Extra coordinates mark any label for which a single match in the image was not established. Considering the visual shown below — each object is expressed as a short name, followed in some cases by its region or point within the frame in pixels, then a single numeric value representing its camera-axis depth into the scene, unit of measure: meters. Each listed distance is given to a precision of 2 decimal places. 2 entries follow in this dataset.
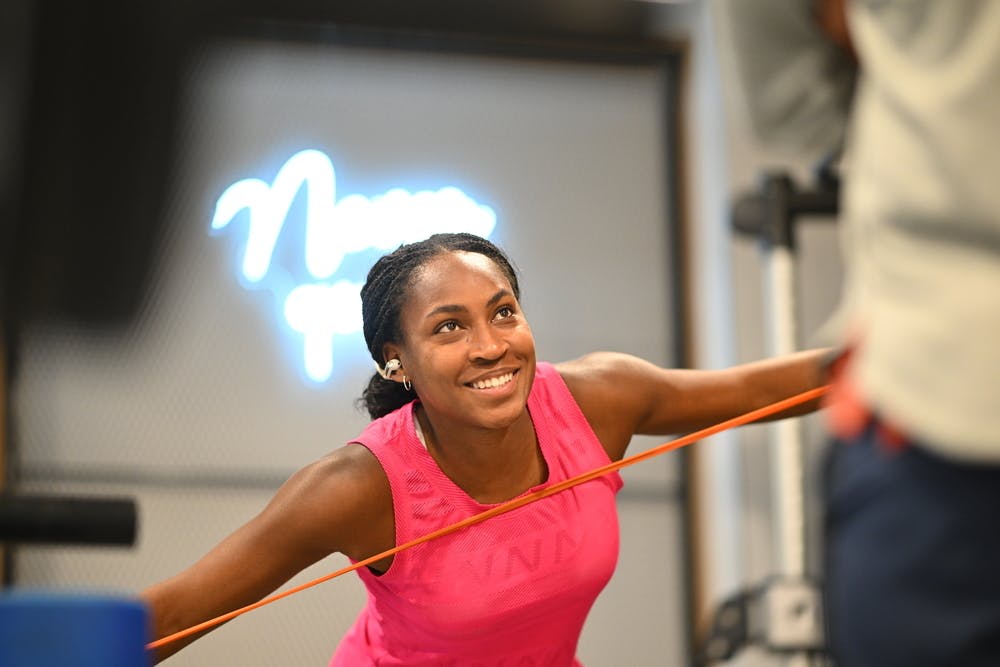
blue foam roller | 1.94
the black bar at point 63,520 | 2.09
